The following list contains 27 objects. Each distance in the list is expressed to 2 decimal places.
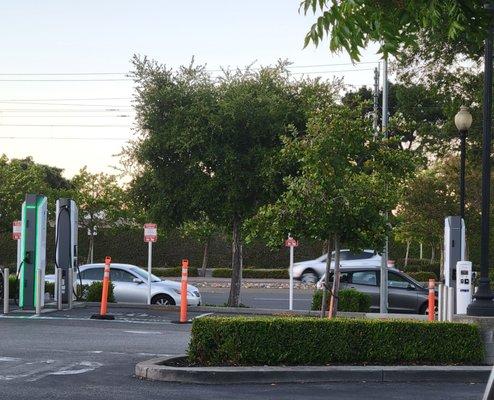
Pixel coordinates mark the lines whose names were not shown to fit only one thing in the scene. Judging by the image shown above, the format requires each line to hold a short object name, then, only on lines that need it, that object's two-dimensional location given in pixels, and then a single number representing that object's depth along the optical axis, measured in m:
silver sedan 25.77
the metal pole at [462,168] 23.36
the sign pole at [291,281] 26.23
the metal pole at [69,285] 22.73
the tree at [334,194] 16.67
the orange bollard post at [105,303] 20.36
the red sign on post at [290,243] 25.81
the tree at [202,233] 47.75
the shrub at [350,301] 24.06
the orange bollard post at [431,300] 19.81
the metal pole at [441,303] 18.33
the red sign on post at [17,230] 33.56
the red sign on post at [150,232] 25.70
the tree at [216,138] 26.38
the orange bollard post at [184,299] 19.72
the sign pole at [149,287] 24.92
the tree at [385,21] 9.24
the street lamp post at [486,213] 13.03
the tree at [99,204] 53.48
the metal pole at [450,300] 15.95
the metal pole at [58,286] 22.33
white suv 42.75
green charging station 21.69
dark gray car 26.27
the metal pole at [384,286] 25.22
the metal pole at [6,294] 20.97
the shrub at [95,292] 25.14
